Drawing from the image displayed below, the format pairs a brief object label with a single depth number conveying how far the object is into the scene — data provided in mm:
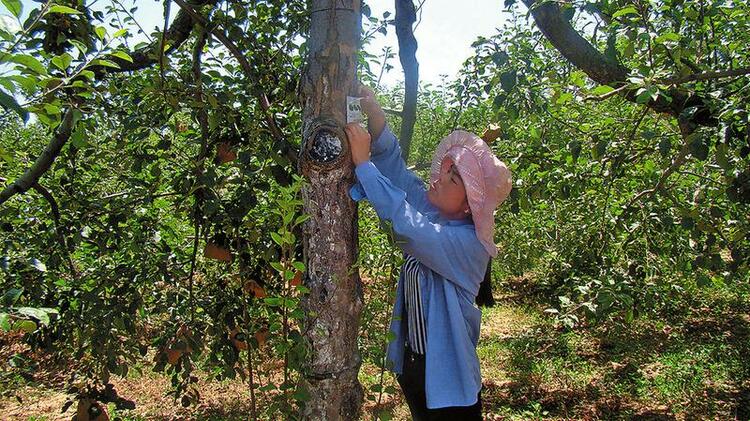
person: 1656
